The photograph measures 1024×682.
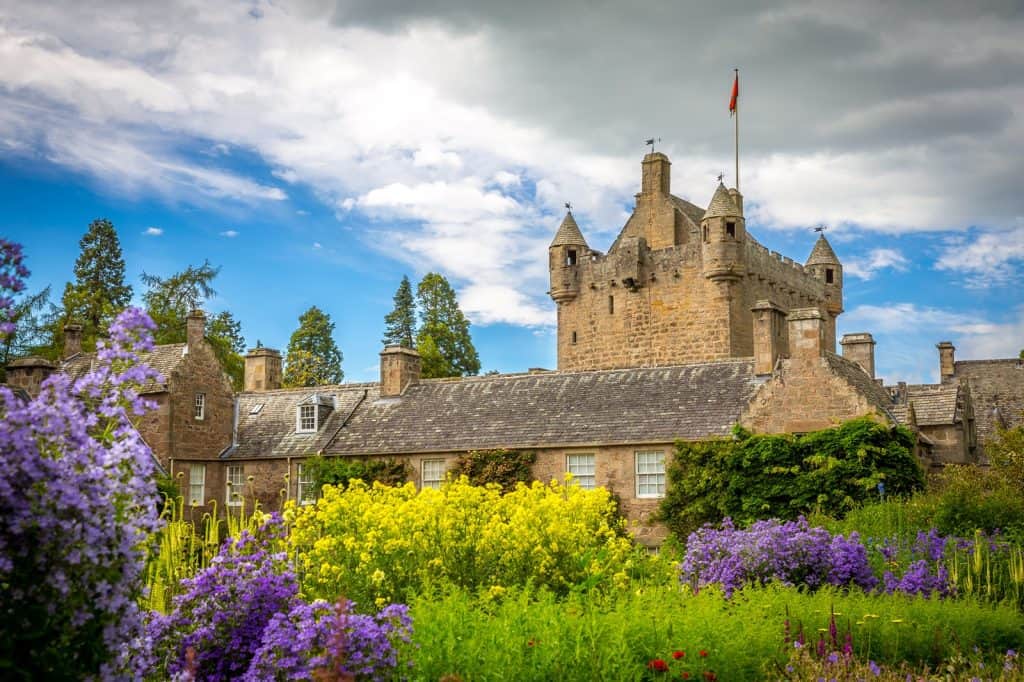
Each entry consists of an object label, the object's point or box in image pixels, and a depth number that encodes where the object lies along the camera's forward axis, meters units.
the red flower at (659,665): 8.20
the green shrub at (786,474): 25.05
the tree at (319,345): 59.56
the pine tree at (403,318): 62.88
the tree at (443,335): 52.12
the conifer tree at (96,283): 52.31
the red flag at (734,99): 47.84
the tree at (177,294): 52.94
